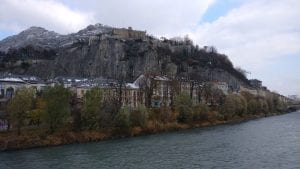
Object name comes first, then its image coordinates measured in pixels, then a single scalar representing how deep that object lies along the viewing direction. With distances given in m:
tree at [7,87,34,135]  31.09
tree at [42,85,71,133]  31.92
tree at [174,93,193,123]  43.54
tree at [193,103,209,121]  45.19
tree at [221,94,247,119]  52.09
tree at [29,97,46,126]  32.59
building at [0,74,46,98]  47.91
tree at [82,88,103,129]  34.28
